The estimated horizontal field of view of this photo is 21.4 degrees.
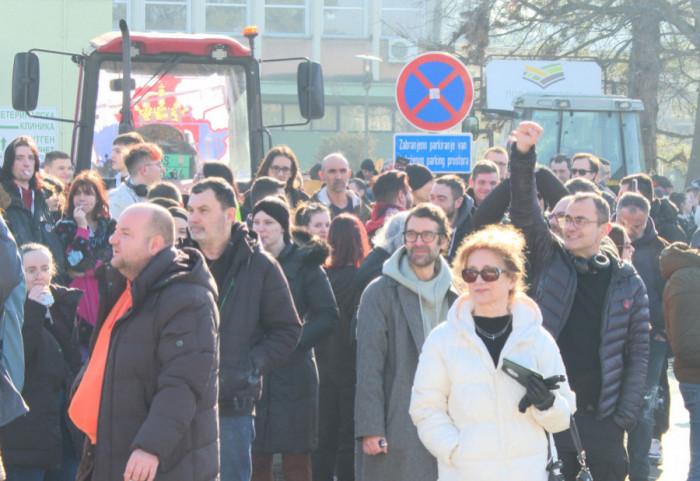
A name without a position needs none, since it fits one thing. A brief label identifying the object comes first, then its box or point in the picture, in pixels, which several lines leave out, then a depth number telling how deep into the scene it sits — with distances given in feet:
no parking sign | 50.52
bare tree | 135.97
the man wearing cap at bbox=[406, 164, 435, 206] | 49.30
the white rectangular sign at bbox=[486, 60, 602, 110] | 124.41
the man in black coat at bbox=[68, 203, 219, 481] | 23.43
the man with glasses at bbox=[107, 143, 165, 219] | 43.35
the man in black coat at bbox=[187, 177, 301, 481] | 29.00
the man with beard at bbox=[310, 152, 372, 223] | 51.58
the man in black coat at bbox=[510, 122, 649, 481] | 30.63
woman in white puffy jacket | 23.18
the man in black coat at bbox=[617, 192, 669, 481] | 44.58
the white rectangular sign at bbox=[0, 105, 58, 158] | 110.89
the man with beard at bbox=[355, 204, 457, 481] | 28.27
